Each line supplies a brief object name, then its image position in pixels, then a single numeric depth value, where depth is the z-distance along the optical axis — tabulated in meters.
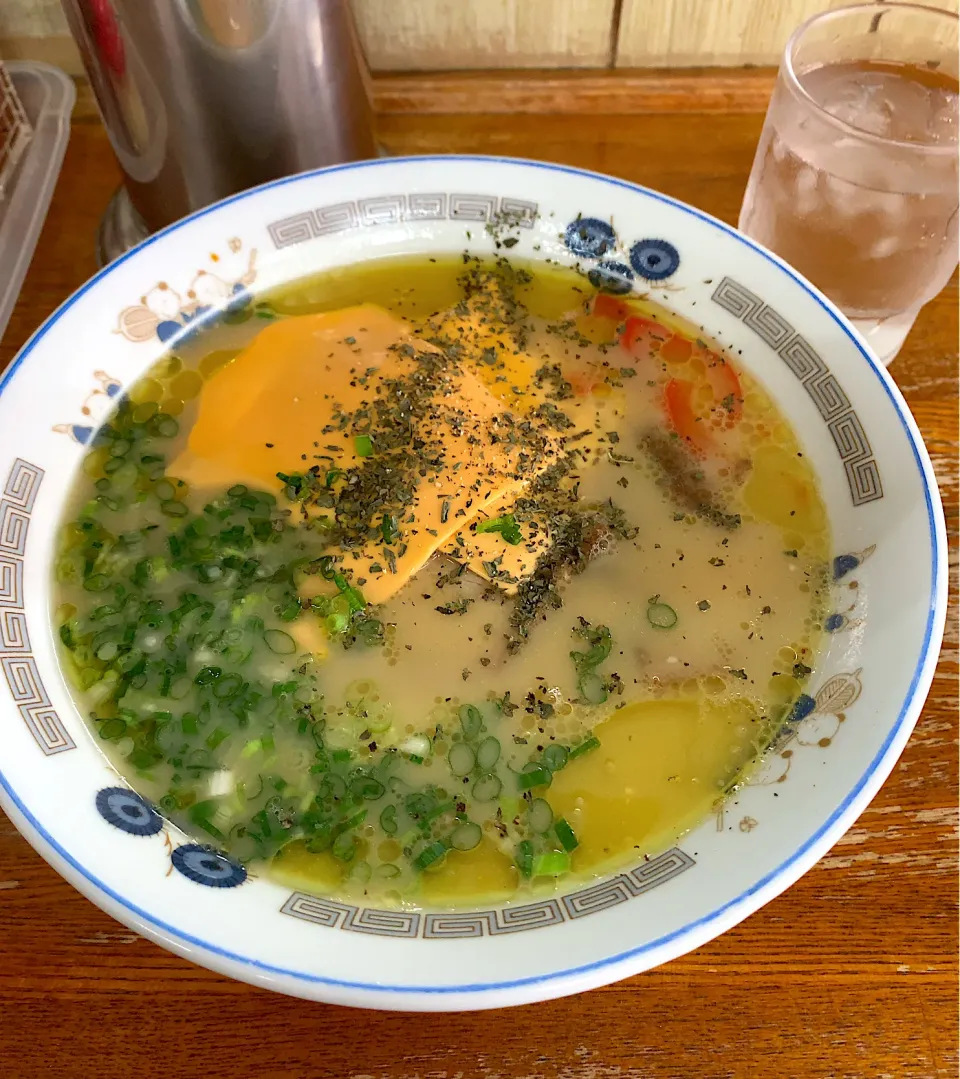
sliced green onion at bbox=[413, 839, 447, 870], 0.22
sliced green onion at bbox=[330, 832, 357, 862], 0.22
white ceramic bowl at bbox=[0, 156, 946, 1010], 0.19
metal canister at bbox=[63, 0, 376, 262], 0.25
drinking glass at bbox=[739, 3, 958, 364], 0.26
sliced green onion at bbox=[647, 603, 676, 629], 0.25
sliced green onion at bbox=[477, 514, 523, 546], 0.26
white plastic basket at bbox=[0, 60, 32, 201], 0.33
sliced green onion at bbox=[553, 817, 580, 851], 0.22
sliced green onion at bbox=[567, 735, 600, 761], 0.23
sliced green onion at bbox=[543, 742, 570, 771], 0.23
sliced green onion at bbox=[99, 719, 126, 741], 0.23
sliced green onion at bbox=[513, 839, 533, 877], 0.22
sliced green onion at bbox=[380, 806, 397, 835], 0.22
